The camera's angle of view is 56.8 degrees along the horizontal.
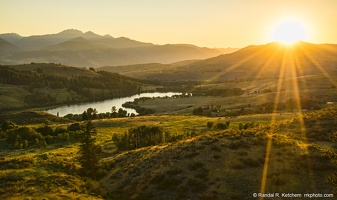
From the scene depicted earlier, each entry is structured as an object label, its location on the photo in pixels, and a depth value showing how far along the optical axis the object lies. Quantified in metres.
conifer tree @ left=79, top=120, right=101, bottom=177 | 53.28
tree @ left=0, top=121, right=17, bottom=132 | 105.12
